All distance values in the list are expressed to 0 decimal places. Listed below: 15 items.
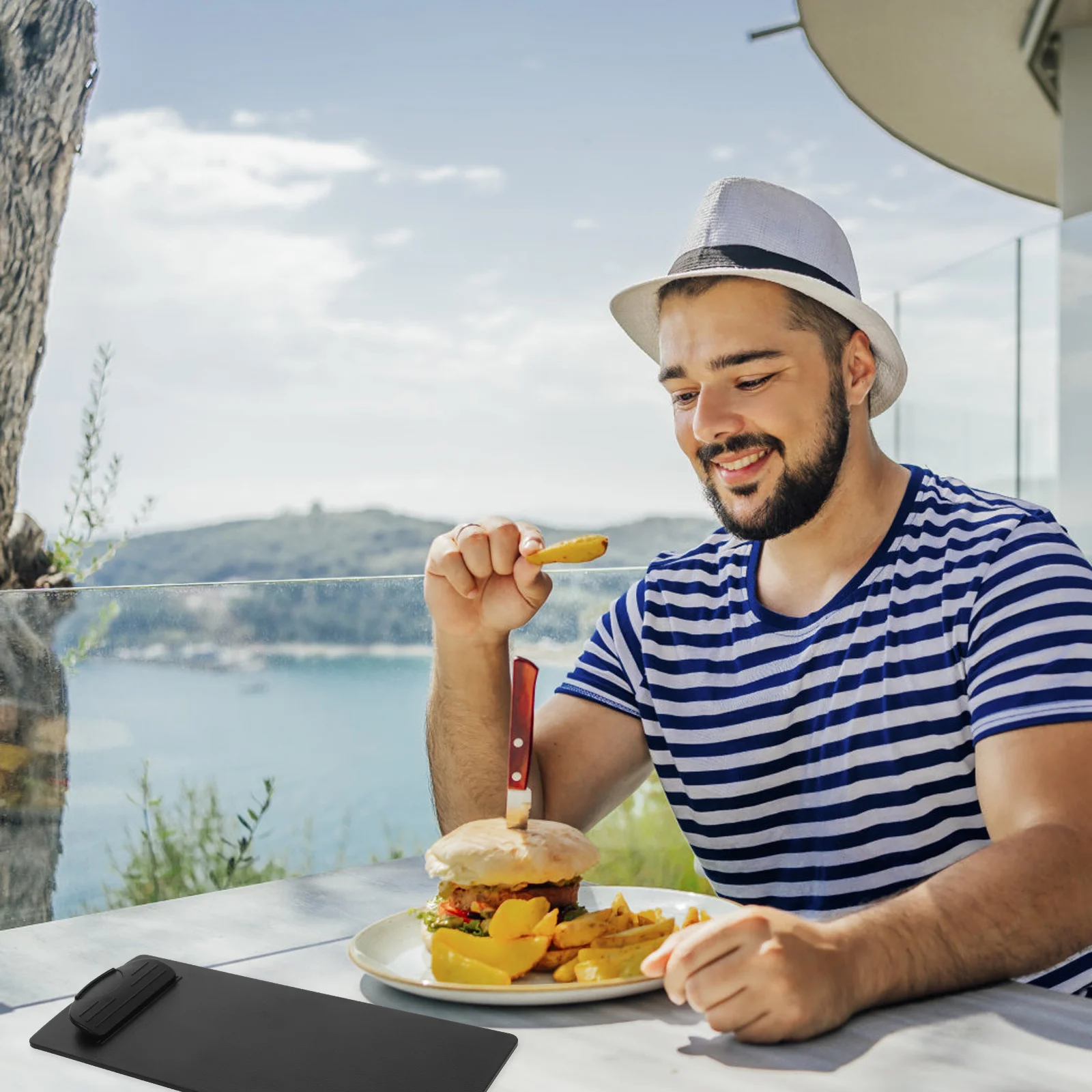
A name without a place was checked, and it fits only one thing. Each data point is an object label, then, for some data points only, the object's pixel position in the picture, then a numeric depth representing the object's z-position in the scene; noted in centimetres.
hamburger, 120
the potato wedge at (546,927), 112
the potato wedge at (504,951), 108
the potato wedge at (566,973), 107
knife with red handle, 132
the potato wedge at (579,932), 113
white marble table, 86
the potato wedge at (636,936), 113
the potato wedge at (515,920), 112
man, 146
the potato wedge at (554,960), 111
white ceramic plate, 102
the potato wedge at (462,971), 105
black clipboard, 88
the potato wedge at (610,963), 105
